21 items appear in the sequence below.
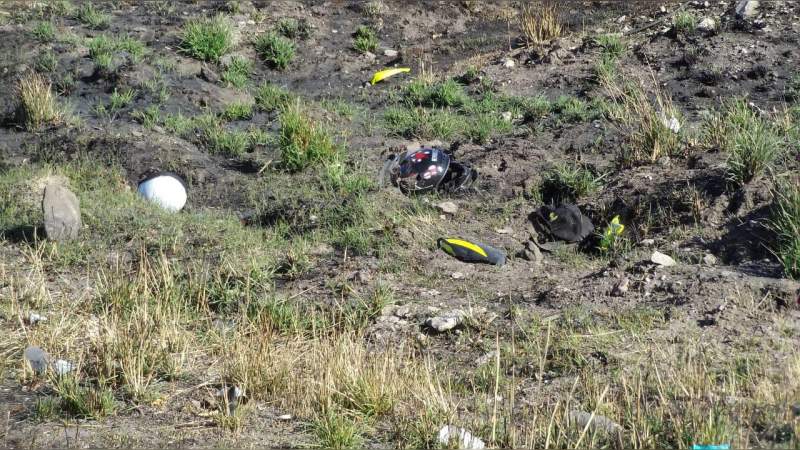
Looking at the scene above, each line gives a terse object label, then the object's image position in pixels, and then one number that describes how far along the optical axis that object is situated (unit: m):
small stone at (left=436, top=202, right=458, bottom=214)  14.73
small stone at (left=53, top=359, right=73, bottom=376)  9.48
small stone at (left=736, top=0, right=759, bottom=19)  19.72
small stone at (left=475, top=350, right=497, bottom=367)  10.12
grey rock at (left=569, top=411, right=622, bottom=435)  7.98
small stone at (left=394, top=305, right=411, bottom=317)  11.52
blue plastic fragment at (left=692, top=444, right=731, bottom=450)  7.01
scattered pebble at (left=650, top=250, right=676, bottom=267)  11.95
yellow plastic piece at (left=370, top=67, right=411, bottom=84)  20.83
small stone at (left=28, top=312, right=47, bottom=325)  11.20
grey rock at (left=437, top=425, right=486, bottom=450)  7.95
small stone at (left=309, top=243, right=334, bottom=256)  13.59
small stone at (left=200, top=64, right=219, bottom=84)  20.22
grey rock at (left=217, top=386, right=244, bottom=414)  8.94
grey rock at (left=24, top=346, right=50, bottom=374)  9.91
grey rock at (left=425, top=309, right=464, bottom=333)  10.96
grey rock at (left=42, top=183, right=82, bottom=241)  13.61
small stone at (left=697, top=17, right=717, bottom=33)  19.58
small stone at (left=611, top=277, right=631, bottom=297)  11.23
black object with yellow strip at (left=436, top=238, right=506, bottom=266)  13.02
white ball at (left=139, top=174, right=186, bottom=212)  15.45
